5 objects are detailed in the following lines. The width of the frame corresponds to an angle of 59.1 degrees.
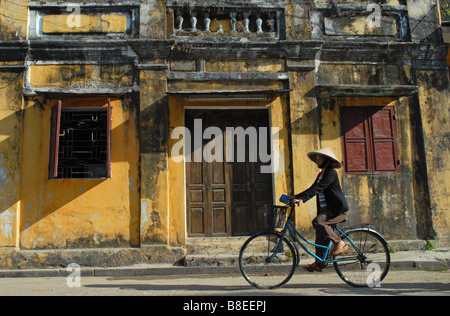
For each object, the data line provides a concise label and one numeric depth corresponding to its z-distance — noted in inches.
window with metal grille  303.0
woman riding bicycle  201.2
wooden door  318.0
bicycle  200.7
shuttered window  317.1
